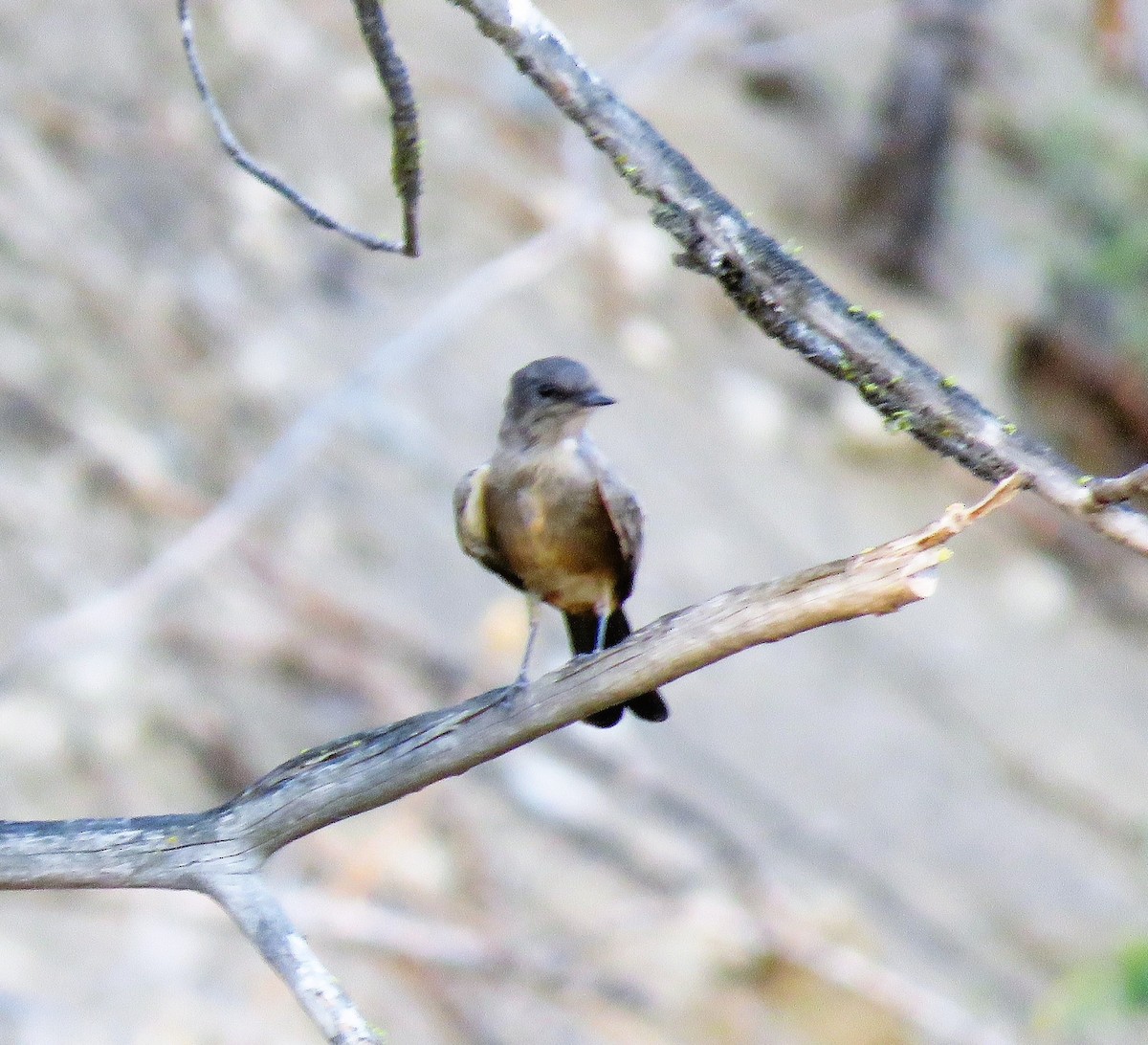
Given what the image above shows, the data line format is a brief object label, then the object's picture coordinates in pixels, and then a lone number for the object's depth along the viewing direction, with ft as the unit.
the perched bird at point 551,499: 26.45
